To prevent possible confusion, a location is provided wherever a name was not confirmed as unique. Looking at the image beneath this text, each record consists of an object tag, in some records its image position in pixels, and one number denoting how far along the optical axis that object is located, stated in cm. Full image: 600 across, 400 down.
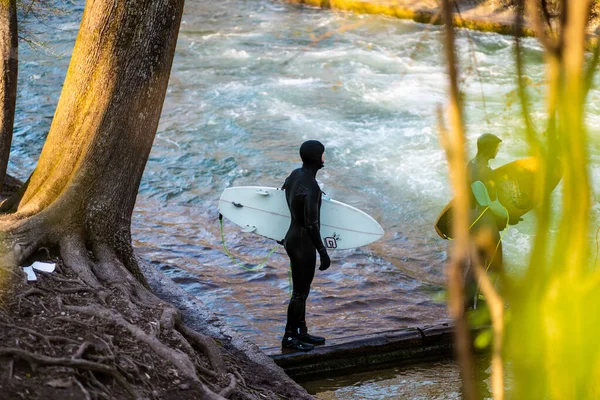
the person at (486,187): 1537
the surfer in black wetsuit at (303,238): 1409
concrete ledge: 1441
